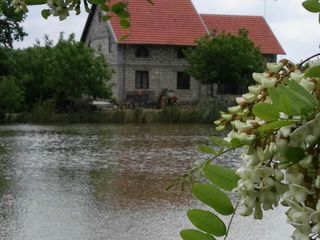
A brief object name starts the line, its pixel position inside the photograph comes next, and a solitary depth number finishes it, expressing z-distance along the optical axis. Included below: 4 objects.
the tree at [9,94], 31.97
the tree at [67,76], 33.47
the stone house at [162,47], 37.94
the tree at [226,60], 33.81
